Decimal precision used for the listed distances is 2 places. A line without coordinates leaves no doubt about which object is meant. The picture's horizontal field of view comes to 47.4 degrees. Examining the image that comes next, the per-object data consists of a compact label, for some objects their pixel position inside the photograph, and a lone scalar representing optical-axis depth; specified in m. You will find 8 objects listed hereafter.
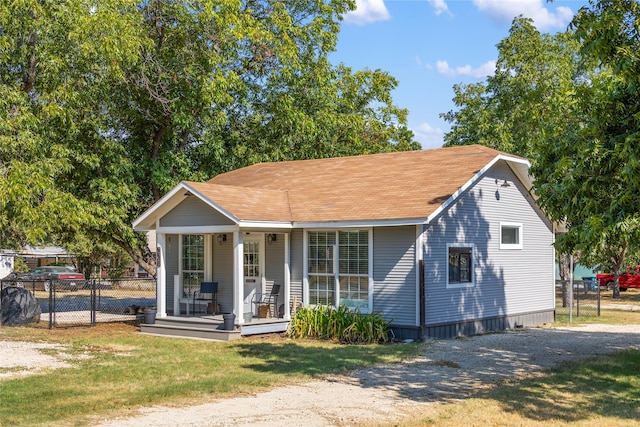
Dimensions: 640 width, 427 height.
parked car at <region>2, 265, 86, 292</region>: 41.27
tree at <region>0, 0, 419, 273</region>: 19.47
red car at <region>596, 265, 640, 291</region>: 43.75
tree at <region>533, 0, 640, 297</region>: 10.79
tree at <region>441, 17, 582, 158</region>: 31.84
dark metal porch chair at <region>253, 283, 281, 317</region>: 19.25
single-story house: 17.42
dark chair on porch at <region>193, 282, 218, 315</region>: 19.81
